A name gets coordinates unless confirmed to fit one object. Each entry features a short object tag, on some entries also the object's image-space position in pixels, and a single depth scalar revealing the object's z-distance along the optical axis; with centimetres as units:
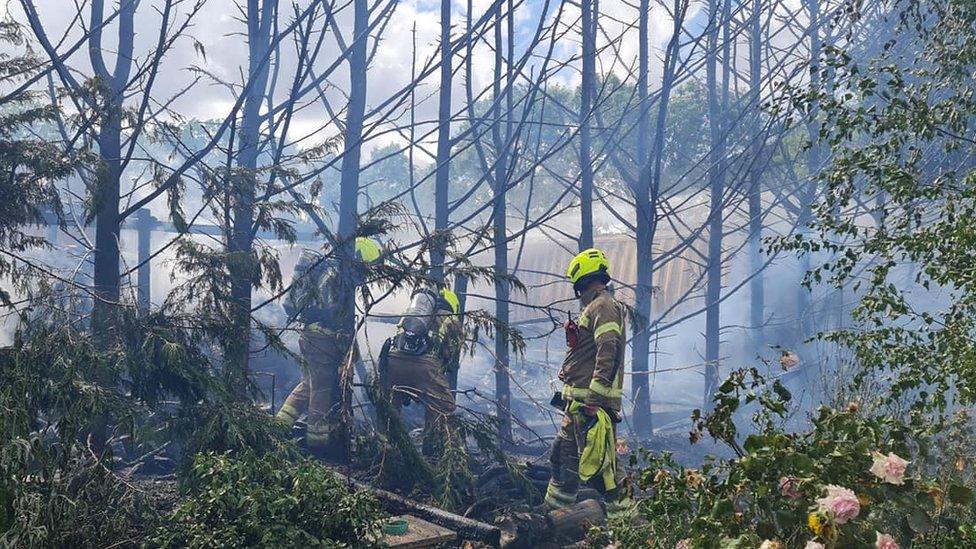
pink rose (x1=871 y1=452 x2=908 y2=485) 227
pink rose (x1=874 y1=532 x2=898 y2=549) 223
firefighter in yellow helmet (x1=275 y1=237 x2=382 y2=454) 612
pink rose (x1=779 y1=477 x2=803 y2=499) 237
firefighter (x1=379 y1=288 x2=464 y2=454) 722
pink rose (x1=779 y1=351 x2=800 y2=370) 327
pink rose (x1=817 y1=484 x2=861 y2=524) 214
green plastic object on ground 481
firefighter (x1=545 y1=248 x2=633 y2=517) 601
